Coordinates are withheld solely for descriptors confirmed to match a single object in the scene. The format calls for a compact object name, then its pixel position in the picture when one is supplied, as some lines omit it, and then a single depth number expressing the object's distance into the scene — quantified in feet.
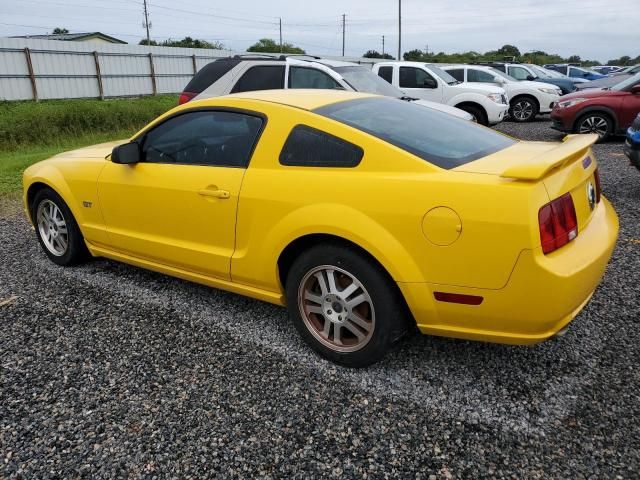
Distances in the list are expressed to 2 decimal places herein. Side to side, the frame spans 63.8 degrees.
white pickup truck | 40.50
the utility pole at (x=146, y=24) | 196.98
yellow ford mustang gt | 7.73
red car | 33.30
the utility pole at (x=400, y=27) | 154.71
